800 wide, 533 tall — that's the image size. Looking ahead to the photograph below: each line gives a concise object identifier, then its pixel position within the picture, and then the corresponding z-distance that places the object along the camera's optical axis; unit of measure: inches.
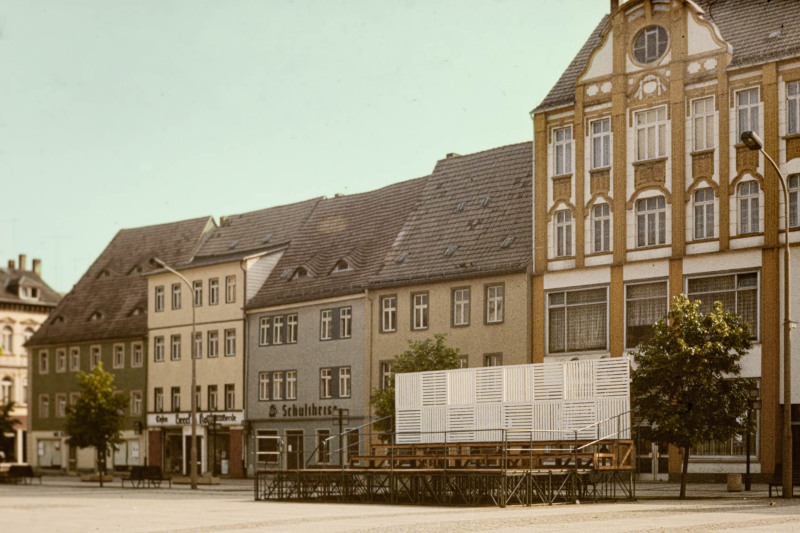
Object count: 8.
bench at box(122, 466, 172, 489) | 2197.3
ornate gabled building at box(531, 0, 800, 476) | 1824.6
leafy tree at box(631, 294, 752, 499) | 1438.2
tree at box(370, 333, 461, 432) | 2015.3
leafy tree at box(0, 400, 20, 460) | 3105.3
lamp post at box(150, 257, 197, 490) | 2156.7
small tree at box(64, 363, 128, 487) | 2593.5
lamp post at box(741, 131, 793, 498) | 1365.7
